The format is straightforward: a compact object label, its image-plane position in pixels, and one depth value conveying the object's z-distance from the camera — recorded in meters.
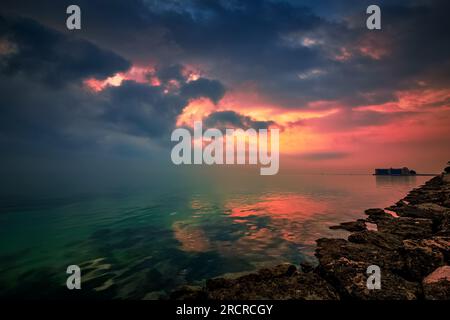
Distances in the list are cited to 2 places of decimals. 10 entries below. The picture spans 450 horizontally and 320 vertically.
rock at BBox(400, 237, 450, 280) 10.06
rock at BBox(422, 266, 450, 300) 7.99
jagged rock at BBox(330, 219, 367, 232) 23.31
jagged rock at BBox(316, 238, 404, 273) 11.32
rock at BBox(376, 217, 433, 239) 17.33
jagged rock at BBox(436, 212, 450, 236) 14.61
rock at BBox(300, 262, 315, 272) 13.65
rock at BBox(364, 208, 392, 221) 27.99
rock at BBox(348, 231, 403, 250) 15.03
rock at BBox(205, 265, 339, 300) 9.22
